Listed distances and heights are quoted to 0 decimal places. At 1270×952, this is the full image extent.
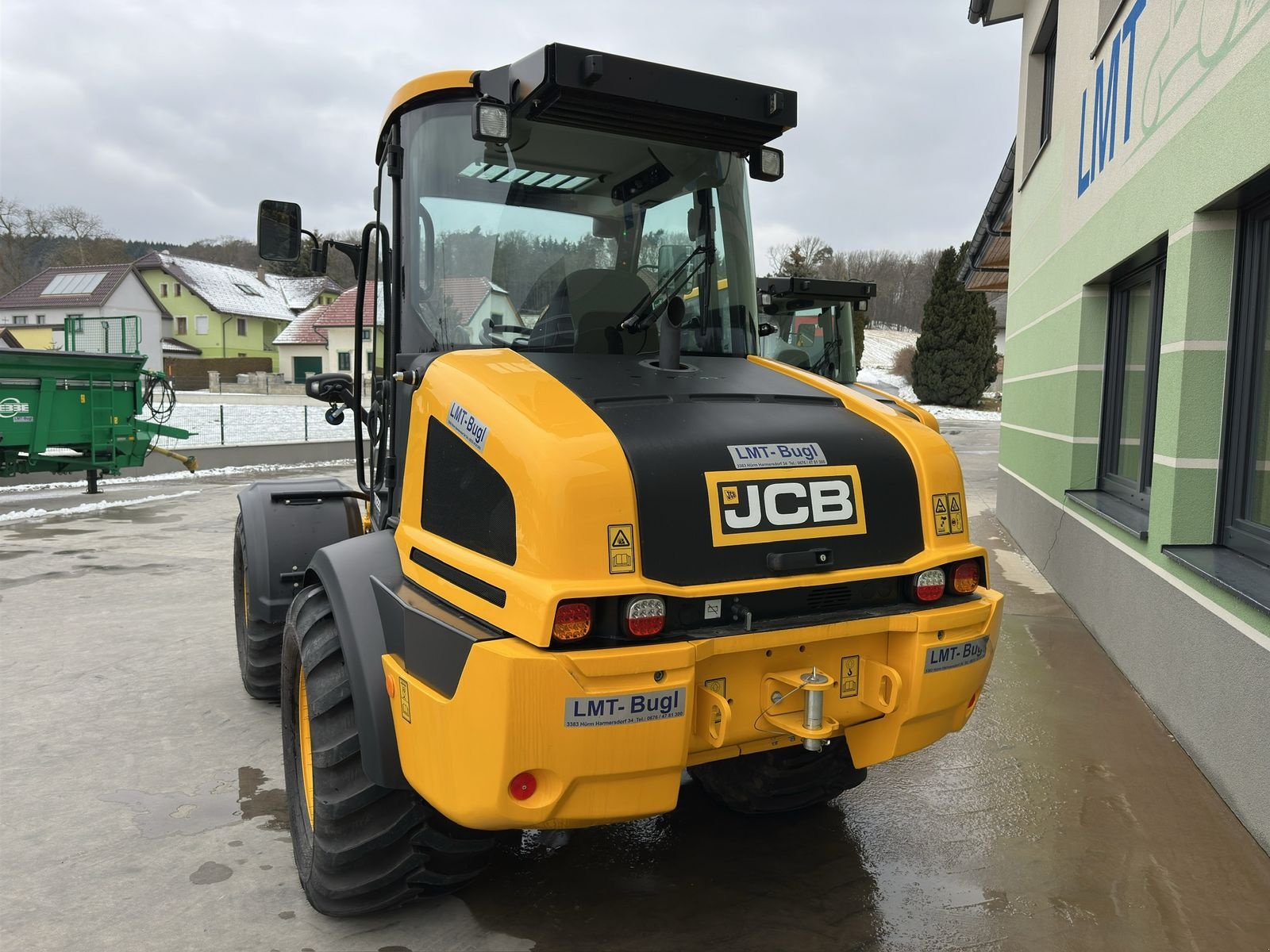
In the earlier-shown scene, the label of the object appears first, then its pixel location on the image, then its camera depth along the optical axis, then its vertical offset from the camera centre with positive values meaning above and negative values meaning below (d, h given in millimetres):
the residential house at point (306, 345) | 49344 +1983
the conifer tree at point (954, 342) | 36062 +2194
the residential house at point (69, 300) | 48219 +3850
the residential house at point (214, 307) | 58688 +4556
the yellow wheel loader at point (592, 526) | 2254 -358
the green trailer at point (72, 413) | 11000 -463
